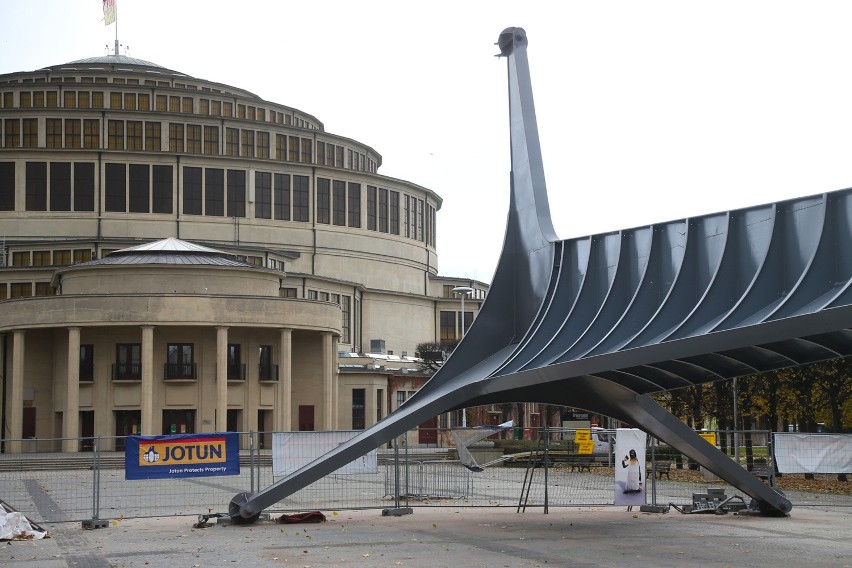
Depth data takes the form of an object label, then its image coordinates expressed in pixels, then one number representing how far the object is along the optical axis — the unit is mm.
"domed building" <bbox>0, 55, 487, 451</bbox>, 63531
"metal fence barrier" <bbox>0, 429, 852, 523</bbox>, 29406
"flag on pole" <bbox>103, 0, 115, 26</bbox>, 105250
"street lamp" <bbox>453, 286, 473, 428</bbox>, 75600
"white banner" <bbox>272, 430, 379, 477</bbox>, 27969
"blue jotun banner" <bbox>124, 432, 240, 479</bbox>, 26109
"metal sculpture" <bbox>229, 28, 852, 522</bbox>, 17672
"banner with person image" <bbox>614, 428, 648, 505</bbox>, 27344
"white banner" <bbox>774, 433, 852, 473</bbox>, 29734
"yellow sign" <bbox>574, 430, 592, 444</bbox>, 39438
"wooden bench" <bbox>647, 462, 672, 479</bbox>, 42347
